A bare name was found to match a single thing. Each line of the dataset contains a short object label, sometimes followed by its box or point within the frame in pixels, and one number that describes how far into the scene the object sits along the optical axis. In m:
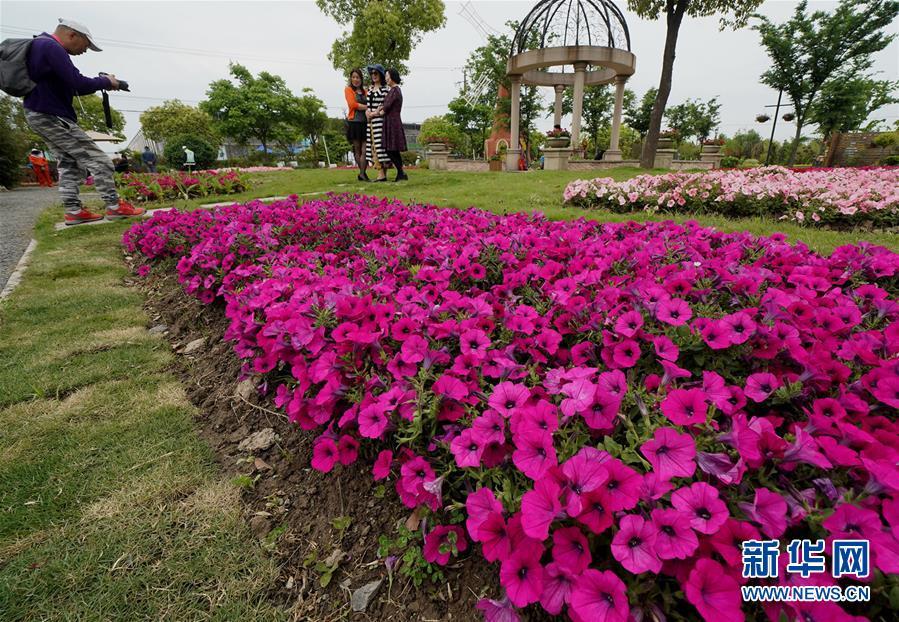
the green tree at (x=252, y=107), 40.91
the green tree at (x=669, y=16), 15.27
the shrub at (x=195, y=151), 27.48
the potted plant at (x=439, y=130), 39.19
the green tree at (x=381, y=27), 26.16
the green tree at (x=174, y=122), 43.84
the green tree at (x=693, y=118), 36.84
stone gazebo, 17.12
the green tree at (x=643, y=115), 32.47
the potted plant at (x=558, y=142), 18.44
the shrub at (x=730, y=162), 24.98
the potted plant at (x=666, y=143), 18.01
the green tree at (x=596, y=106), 34.56
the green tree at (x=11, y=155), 17.36
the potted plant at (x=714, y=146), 18.81
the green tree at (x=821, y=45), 21.20
